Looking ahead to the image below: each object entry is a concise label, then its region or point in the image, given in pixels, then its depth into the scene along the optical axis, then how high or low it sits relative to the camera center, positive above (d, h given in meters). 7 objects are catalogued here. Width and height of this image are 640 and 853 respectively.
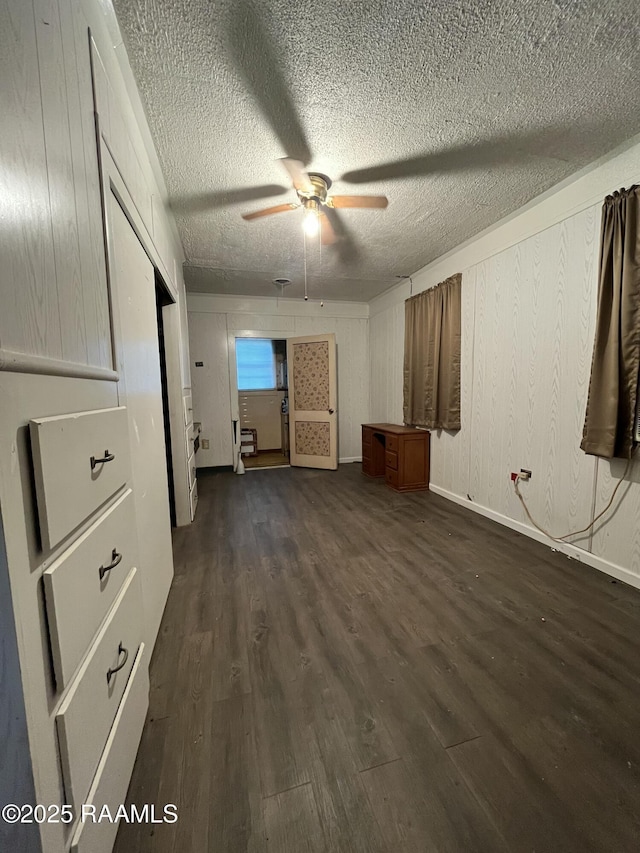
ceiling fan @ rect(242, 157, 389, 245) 1.94 +1.23
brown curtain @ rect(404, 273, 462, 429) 3.21 +0.37
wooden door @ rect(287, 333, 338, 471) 4.54 -0.10
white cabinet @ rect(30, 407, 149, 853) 0.59 -0.48
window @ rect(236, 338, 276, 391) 5.81 +0.52
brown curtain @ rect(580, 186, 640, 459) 1.77 +0.32
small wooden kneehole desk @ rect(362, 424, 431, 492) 3.65 -0.78
